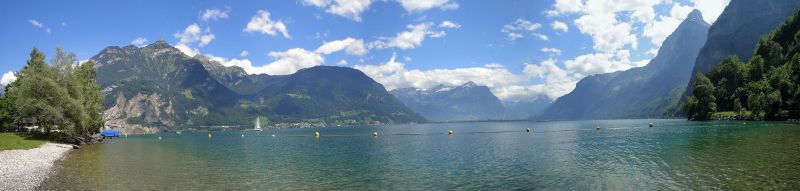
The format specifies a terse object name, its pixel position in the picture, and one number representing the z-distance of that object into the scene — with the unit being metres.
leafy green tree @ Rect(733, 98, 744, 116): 170.62
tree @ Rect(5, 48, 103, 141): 90.69
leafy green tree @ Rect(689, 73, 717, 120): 189.50
